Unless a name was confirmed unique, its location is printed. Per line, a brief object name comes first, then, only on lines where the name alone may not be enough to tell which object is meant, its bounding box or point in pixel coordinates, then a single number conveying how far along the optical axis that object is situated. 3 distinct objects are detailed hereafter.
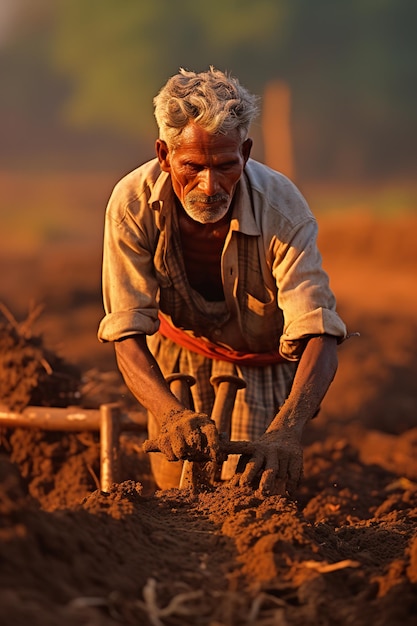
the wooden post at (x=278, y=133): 33.62
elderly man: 6.96
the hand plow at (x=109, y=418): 8.22
